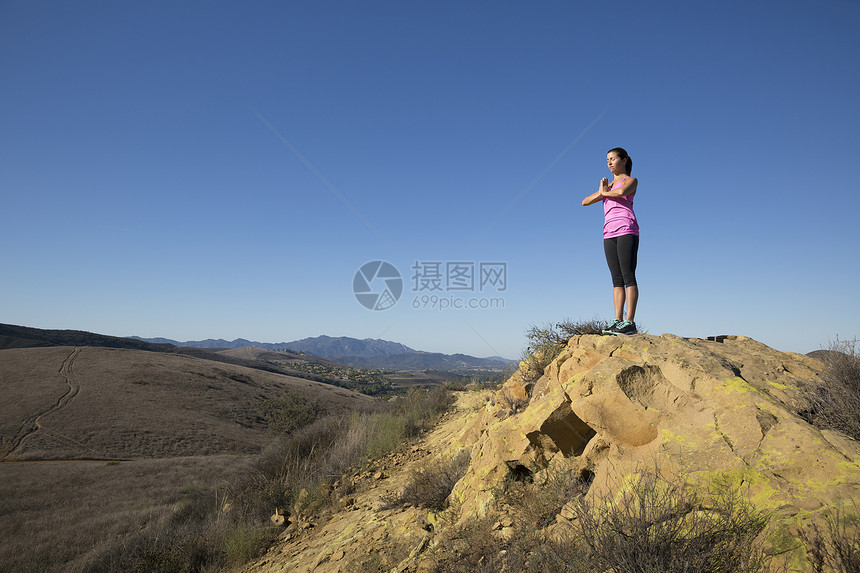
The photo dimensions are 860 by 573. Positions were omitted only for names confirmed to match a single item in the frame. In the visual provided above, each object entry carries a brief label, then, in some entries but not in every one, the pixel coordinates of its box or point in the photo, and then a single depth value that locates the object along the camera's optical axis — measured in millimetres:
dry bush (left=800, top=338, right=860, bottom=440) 2803
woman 4582
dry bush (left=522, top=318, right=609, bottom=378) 5312
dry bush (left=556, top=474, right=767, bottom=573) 2150
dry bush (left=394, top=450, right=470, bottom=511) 5160
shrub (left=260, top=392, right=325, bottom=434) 24922
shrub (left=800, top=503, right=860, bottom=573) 1806
